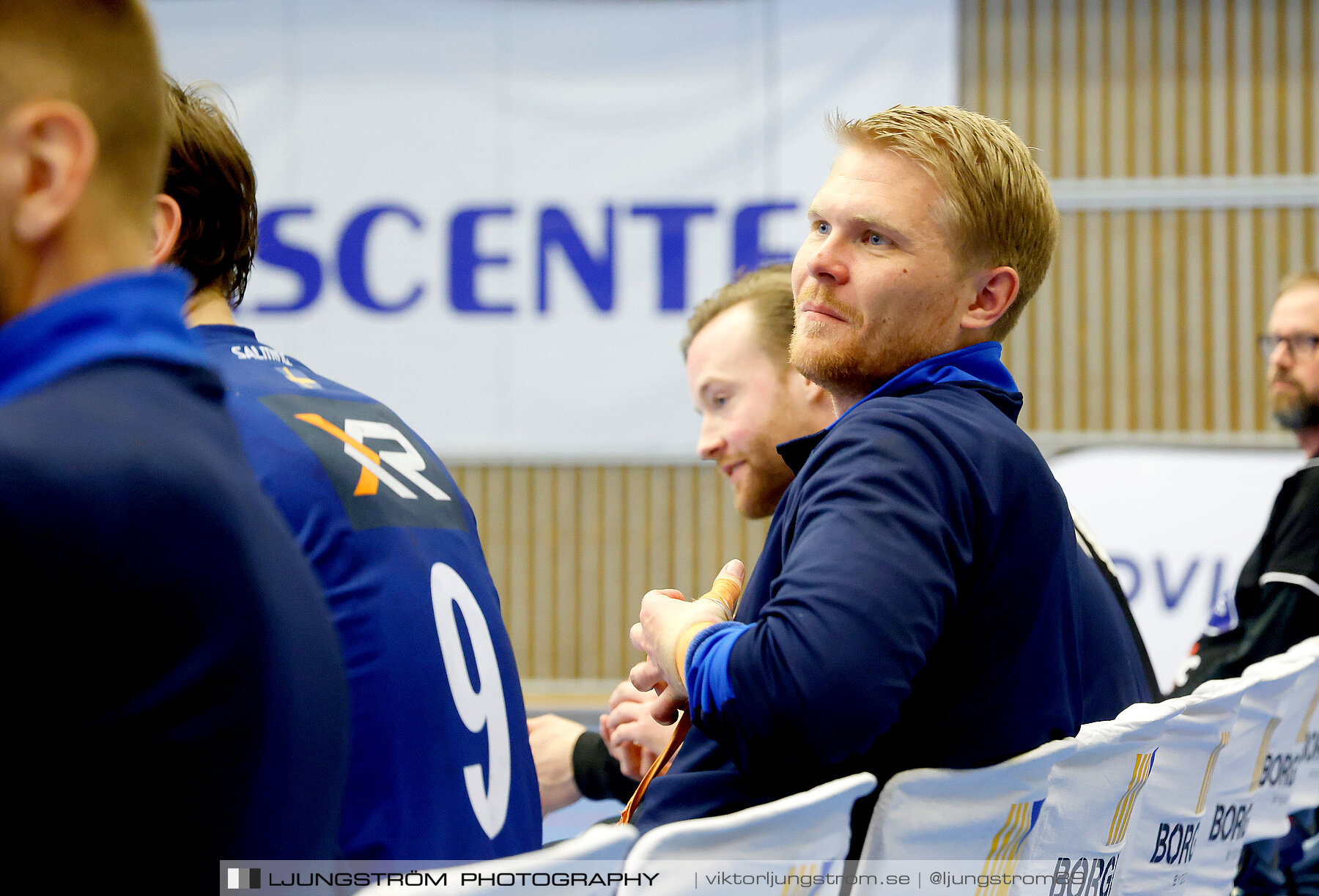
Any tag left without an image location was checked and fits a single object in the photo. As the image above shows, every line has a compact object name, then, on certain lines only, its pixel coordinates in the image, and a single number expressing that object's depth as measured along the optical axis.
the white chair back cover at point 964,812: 2.94
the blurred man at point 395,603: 3.08
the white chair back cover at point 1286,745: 3.58
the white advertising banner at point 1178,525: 6.78
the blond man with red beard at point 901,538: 2.93
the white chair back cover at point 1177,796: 3.26
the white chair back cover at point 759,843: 2.80
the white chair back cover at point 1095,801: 3.07
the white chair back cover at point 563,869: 2.69
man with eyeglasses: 4.30
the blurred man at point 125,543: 2.01
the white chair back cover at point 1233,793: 3.41
